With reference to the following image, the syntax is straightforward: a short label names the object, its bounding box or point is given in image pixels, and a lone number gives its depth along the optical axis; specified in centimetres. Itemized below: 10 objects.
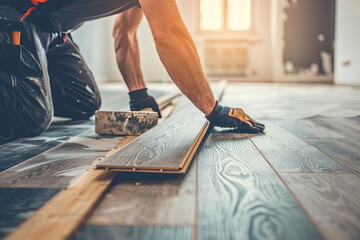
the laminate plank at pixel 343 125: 185
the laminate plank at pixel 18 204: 77
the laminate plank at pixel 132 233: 71
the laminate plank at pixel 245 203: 74
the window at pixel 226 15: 818
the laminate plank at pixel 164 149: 107
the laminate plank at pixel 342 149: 126
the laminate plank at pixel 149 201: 79
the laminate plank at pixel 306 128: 183
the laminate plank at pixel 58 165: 105
